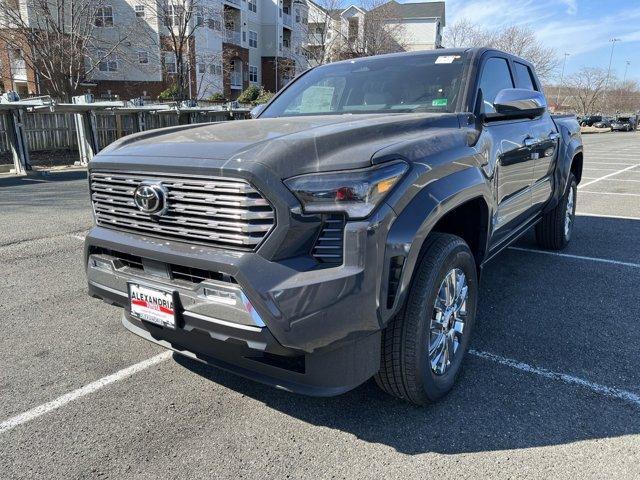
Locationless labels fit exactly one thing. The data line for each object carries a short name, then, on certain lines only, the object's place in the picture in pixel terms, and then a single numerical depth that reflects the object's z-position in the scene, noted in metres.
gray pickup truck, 2.08
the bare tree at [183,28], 27.48
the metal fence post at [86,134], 15.49
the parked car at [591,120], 62.97
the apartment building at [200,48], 31.36
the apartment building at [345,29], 35.12
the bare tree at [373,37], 34.78
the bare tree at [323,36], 35.84
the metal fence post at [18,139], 13.52
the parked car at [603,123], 62.96
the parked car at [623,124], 58.59
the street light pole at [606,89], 83.00
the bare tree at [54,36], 20.69
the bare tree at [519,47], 47.47
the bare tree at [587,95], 84.94
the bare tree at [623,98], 92.56
